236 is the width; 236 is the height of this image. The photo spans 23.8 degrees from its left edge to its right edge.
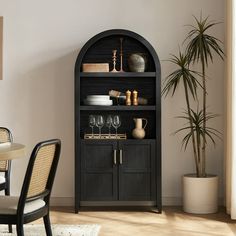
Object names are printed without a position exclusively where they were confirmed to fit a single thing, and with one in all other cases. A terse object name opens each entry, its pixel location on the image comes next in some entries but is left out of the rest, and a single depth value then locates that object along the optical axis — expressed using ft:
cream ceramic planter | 18.08
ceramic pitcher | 18.38
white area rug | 15.25
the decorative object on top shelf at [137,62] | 18.28
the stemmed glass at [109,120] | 18.44
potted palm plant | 18.13
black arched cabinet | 18.11
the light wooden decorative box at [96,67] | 18.25
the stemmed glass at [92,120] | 18.39
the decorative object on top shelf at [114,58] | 18.51
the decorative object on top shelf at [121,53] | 18.81
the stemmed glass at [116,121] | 18.31
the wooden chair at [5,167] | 15.10
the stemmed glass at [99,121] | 18.35
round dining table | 11.45
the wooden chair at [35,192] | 10.97
